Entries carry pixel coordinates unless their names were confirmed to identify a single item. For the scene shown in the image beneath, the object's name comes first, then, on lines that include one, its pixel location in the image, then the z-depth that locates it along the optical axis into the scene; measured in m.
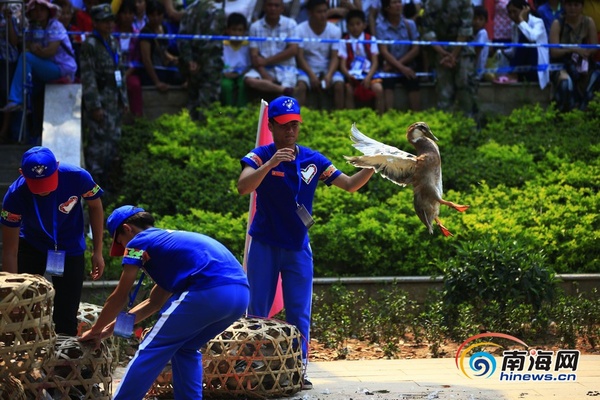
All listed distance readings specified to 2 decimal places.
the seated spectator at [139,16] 14.11
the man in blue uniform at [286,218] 7.29
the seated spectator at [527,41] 14.78
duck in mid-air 7.04
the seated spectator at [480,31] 14.77
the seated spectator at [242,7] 14.52
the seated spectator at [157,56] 13.95
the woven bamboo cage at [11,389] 6.00
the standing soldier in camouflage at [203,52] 13.77
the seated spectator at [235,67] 14.12
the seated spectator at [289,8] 14.72
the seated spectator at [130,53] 13.71
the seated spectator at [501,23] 15.27
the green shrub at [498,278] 9.06
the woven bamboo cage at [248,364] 6.86
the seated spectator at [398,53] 14.52
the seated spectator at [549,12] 15.12
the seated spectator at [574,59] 14.62
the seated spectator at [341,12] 14.87
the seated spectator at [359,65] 14.38
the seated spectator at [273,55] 14.05
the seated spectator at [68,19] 13.32
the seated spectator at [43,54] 12.45
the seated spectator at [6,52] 12.44
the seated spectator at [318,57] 14.29
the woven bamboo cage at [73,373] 6.27
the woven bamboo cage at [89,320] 6.93
